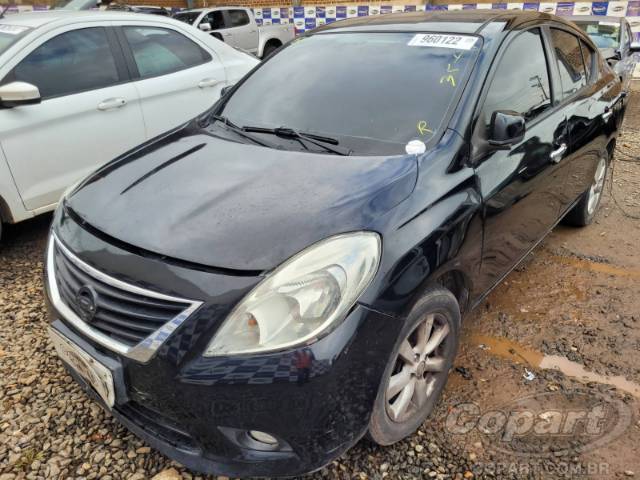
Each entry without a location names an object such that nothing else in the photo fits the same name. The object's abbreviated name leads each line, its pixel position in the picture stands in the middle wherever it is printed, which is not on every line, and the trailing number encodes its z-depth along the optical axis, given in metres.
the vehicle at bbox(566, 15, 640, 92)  7.04
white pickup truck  11.36
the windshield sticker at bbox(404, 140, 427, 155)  2.07
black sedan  1.55
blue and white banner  11.30
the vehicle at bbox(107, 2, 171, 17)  10.84
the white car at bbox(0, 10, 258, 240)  3.38
